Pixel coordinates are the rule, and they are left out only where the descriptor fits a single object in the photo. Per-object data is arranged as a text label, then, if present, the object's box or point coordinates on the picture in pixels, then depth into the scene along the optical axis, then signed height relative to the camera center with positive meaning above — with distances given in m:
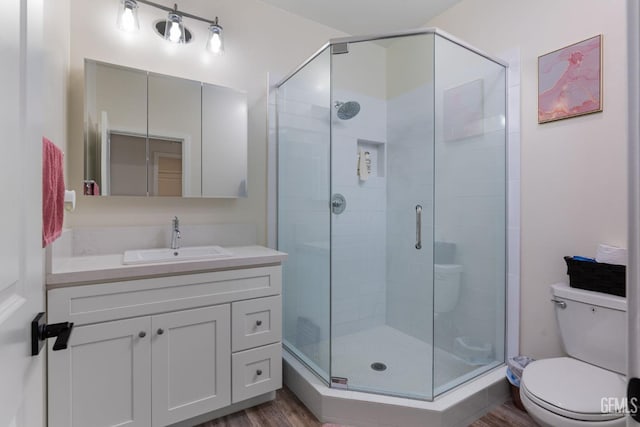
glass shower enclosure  1.96 +0.00
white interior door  0.48 +0.01
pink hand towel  0.95 +0.06
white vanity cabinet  1.33 -0.66
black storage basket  1.46 -0.31
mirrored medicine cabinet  1.76 +0.48
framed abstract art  1.63 +0.73
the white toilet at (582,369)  1.20 -0.73
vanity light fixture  1.81 +1.17
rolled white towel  1.48 -0.20
